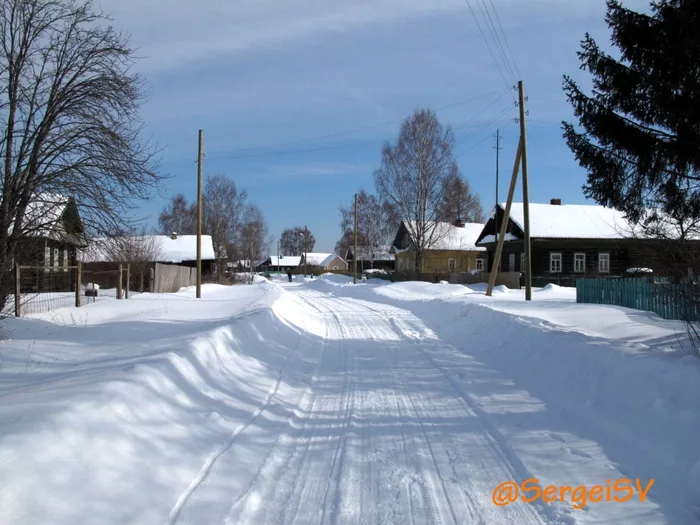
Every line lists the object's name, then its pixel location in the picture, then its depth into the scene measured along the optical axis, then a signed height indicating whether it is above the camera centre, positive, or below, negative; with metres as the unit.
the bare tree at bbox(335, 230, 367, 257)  70.18 +4.31
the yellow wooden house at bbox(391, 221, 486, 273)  51.62 +1.40
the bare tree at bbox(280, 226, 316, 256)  135.25 +6.51
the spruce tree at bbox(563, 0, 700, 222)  7.58 +2.51
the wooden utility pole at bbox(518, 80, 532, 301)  19.20 +2.98
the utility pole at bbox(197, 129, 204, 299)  25.81 +3.49
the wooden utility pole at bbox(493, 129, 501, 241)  38.66 +3.48
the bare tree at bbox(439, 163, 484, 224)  36.97 +5.18
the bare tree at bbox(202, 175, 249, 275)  59.19 +5.36
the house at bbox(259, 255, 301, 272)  128.50 +0.55
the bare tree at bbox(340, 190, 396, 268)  61.75 +5.00
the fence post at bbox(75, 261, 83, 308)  17.06 -0.68
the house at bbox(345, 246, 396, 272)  68.31 +1.43
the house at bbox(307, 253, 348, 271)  107.81 +0.32
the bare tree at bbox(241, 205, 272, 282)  65.19 +3.54
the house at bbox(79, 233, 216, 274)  50.50 +1.32
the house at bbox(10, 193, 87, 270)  11.83 +0.93
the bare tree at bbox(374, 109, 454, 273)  36.66 +6.80
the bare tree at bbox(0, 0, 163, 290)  11.41 +3.04
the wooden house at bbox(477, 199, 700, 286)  36.38 +1.78
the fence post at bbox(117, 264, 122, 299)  21.44 -0.98
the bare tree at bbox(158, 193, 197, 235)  72.62 +6.66
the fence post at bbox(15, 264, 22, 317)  12.65 -0.72
